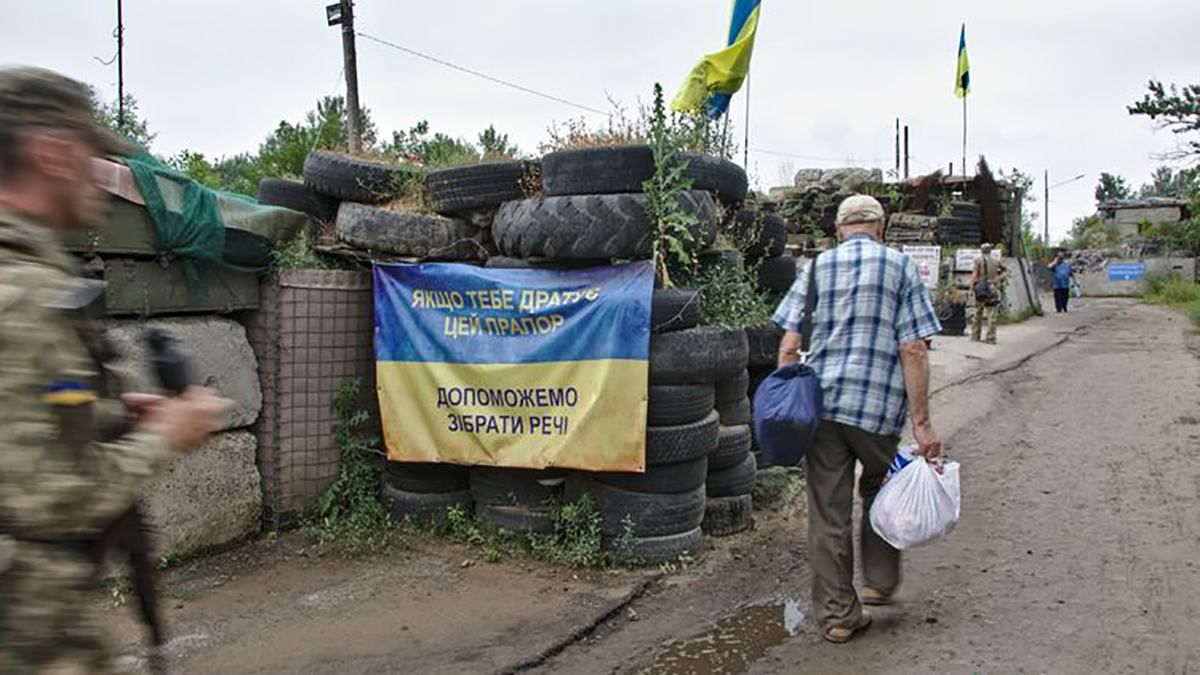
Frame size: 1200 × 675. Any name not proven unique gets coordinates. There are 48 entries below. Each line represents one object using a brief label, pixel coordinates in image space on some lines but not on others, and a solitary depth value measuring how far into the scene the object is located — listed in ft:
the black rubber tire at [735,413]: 19.61
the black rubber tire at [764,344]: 21.50
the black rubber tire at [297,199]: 21.71
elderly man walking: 13.96
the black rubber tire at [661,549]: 17.16
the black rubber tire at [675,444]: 17.21
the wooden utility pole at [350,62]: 49.67
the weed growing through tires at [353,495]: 18.65
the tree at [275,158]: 24.32
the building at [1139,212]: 132.05
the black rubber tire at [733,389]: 19.48
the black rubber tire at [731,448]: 19.22
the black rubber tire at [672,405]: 17.34
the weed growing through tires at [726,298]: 19.34
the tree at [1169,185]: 64.69
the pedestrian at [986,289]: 51.78
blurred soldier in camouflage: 5.62
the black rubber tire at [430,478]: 19.25
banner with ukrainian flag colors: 17.28
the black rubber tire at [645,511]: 17.26
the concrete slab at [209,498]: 16.83
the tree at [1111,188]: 243.75
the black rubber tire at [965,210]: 72.90
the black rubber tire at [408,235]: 19.92
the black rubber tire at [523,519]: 17.90
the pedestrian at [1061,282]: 82.48
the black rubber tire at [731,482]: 19.30
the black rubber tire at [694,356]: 17.38
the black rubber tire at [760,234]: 22.43
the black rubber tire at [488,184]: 19.69
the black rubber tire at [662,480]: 17.35
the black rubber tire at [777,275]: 24.99
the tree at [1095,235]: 136.85
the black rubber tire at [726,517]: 19.02
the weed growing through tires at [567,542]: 17.19
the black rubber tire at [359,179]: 20.86
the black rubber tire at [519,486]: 18.15
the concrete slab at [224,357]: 17.39
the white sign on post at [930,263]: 58.13
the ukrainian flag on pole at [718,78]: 27.89
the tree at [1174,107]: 57.57
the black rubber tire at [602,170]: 17.83
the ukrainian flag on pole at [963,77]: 85.40
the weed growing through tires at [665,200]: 17.65
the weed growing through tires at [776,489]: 21.29
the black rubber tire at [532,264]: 18.25
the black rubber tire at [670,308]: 17.40
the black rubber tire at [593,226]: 17.56
